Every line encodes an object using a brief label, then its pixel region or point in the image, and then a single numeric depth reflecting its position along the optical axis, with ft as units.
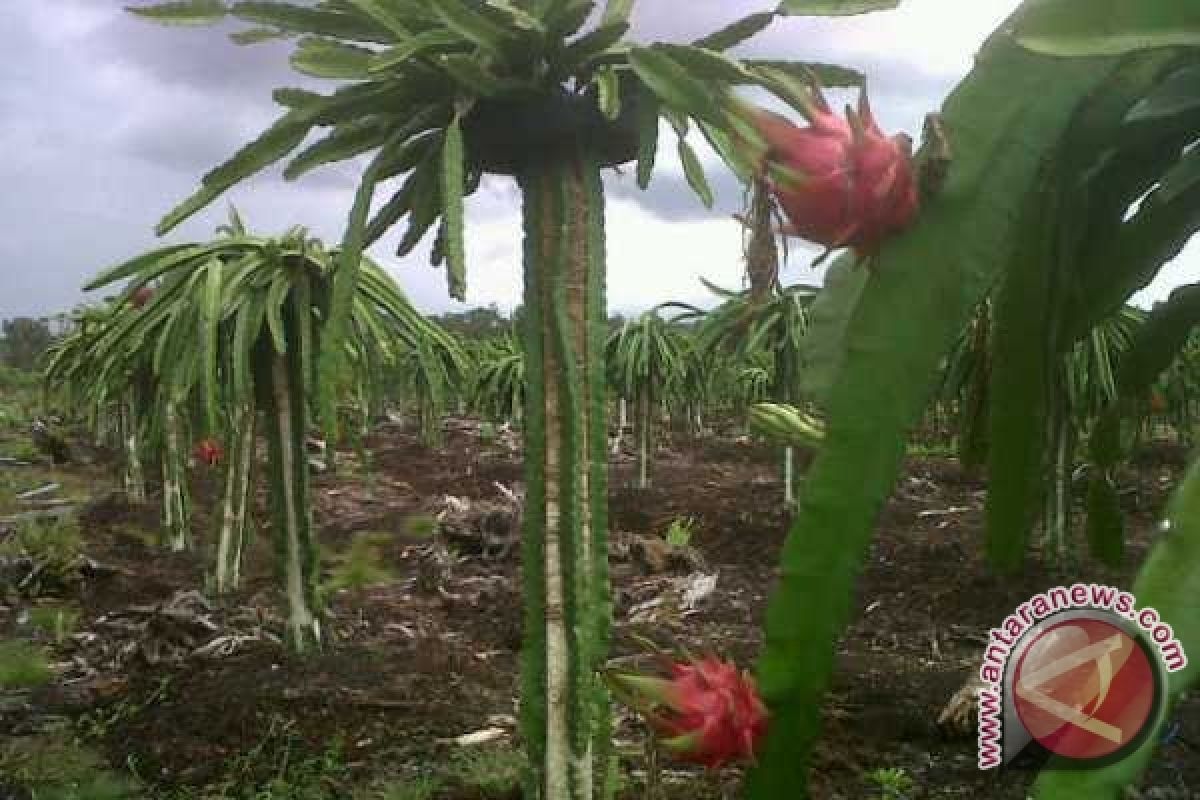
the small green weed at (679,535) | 22.49
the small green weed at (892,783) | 8.58
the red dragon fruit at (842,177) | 2.18
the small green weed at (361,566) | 19.95
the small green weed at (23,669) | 14.85
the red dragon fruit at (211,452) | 20.92
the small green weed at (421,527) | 26.84
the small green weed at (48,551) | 20.48
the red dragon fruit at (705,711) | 2.63
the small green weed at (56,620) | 17.22
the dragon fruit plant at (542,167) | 6.34
